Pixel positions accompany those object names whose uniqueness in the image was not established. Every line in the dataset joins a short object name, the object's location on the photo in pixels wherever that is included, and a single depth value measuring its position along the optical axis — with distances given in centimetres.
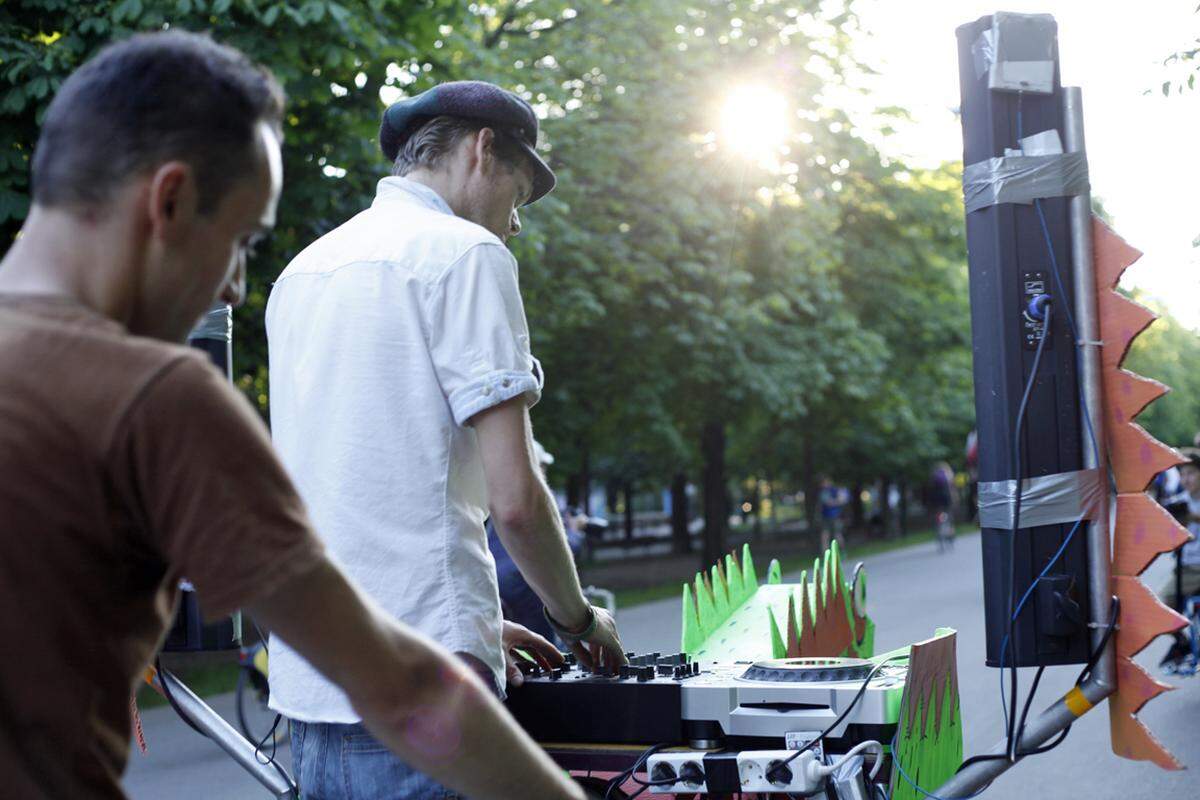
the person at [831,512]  3528
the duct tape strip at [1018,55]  326
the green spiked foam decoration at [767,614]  362
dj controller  273
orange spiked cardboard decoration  319
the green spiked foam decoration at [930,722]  275
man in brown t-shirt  116
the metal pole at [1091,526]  322
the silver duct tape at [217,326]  405
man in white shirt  221
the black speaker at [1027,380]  324
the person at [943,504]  3425
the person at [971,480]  3384
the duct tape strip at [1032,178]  325
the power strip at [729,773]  263
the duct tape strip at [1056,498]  323
